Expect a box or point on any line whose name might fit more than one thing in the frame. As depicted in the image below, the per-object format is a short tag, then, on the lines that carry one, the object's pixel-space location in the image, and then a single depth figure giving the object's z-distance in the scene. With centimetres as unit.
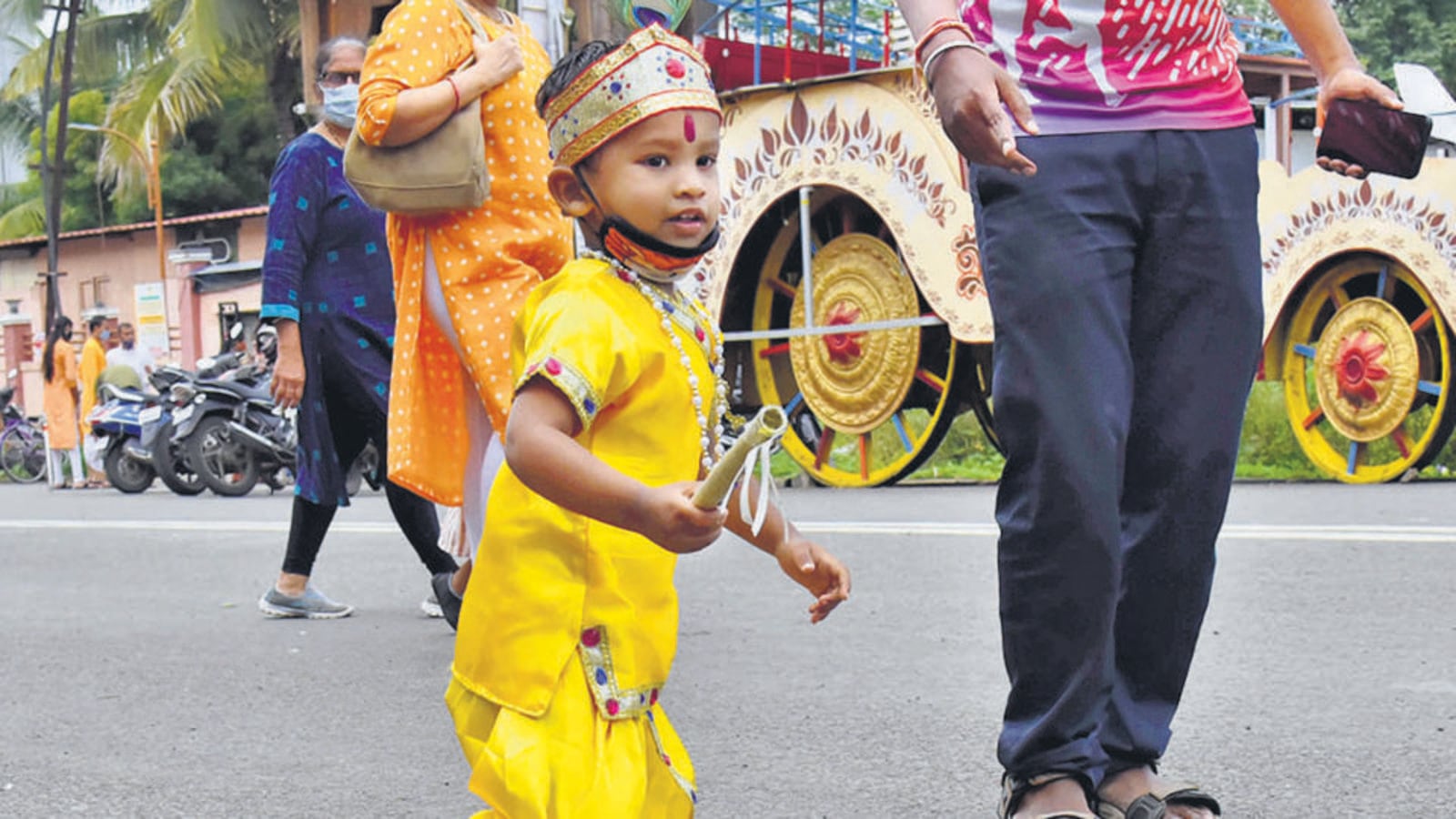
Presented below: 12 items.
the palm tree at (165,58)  2919
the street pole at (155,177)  2938
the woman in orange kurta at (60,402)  1920
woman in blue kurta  561
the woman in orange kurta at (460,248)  423
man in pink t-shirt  281
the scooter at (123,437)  1648
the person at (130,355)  1823
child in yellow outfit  231
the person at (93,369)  1873
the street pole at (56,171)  2640
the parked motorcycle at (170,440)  1534
